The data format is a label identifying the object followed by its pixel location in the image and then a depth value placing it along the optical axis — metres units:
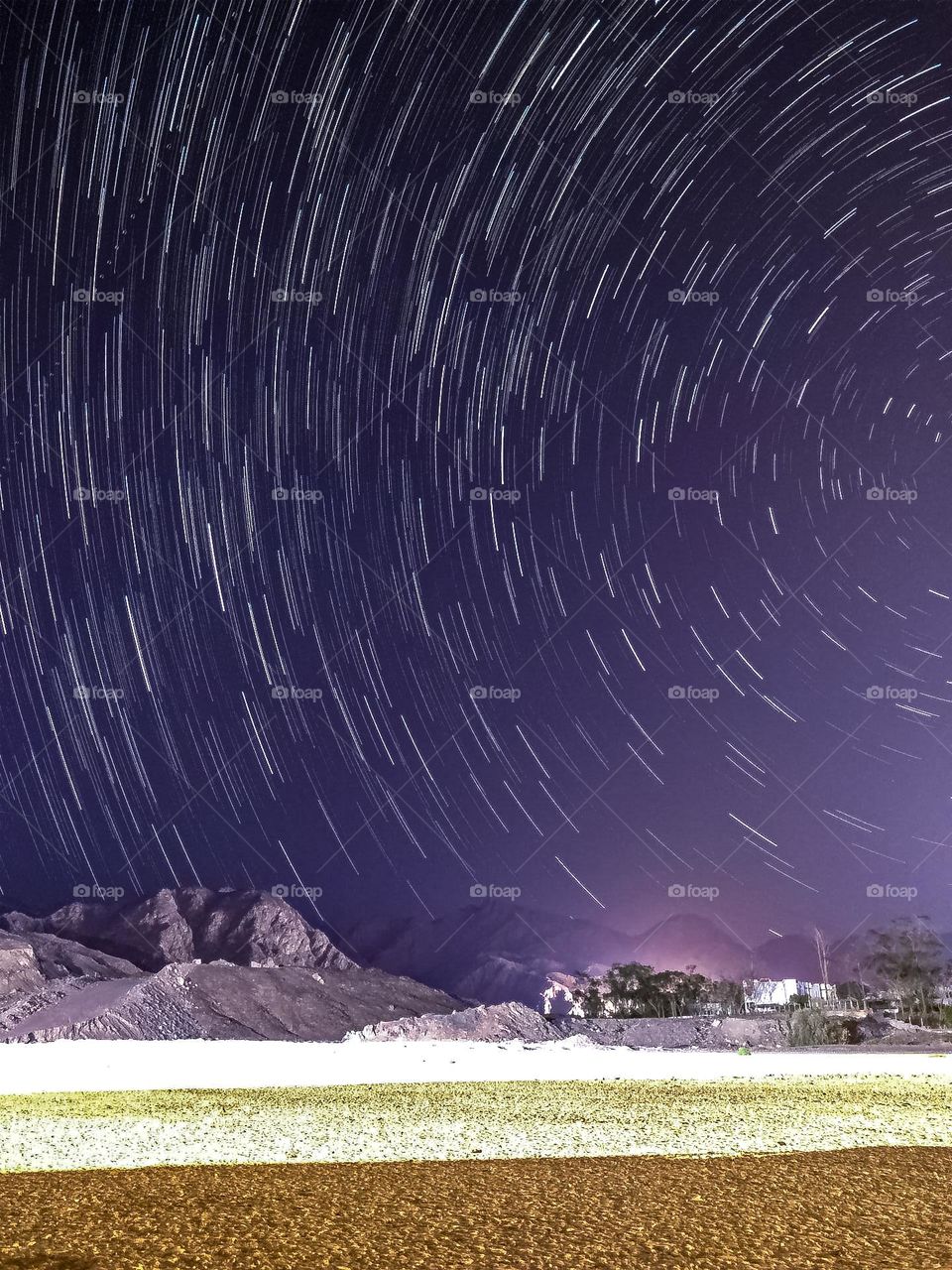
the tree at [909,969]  106.10
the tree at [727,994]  120.97
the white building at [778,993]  122.12
